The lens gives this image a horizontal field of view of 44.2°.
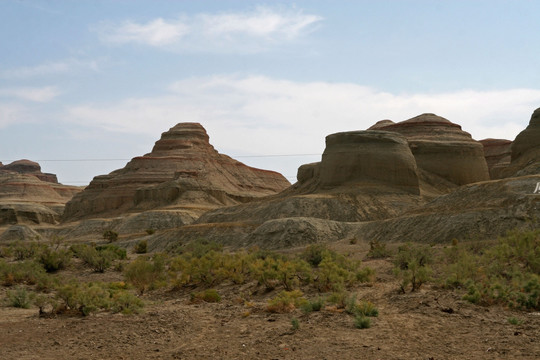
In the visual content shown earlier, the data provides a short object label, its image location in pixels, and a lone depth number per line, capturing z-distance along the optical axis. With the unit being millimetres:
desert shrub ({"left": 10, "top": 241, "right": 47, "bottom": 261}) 35541
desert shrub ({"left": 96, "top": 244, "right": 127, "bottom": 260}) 35231
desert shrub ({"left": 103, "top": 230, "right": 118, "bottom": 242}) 54012
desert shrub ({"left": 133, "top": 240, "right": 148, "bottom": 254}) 43719
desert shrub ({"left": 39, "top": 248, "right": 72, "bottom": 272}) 29828
